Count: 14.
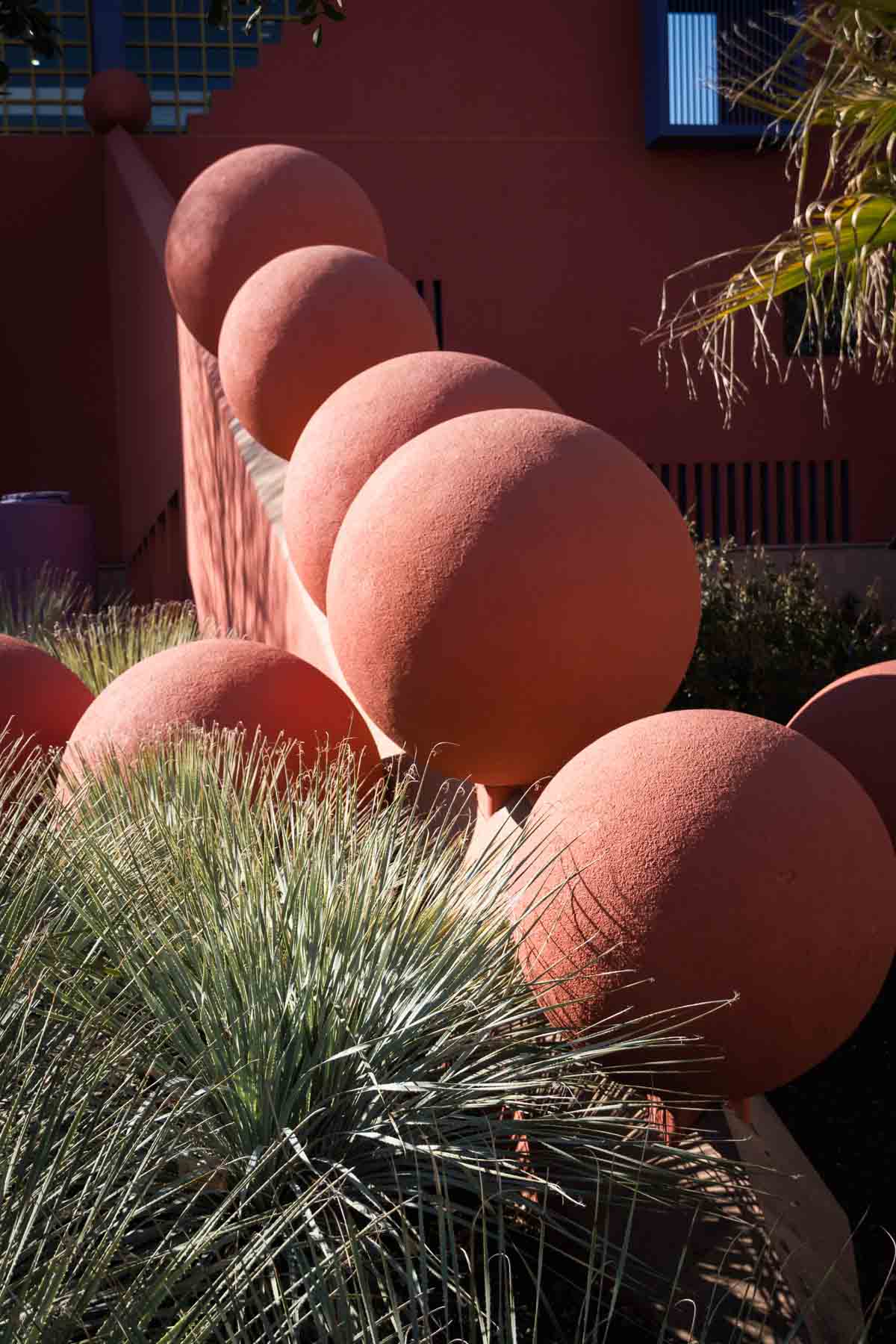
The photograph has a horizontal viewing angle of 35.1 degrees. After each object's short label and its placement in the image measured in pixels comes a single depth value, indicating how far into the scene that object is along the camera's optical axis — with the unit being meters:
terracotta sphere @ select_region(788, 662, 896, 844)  4.02
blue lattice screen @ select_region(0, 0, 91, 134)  14.09
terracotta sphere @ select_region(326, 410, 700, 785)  3.62
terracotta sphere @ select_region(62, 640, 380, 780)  4.26
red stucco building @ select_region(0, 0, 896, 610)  13.73
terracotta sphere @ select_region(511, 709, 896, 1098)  2.81
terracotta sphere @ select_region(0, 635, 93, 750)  5.17
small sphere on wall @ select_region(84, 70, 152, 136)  13.16
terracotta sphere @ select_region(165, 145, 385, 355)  7.25
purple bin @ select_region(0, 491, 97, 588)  10.69
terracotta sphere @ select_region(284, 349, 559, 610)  4.61
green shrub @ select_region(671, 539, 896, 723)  6.62
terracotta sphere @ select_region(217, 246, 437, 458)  5.96
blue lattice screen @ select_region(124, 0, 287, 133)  14.19
